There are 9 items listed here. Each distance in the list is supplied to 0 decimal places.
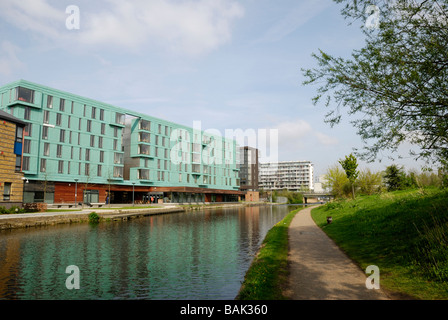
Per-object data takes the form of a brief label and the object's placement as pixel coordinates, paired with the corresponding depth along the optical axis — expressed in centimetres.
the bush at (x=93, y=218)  3422
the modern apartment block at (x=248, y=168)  12988
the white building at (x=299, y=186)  19670
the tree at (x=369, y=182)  4866
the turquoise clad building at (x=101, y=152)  5203
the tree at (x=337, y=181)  5259
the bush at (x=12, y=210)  3115
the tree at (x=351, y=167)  4259
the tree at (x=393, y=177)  4359
